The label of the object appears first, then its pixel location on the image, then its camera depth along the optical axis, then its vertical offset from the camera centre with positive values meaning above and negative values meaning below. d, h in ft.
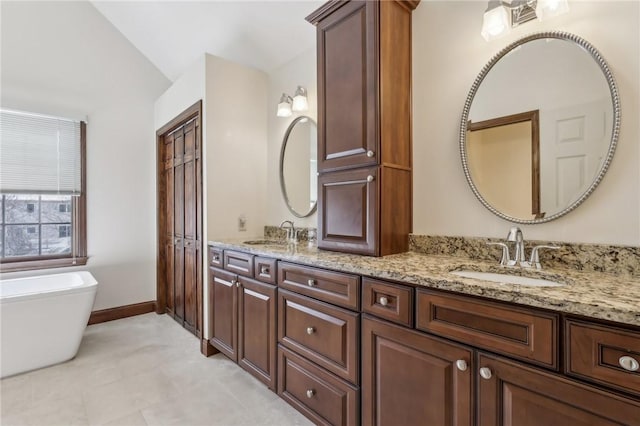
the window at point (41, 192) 9.98 +0.70
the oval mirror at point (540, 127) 4.32 +1.28
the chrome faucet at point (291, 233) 8.70 -0.58
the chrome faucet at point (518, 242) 4.63 -0.45
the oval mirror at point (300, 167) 8.55 +1.29
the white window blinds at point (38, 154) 9.89 +1.95
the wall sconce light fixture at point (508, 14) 4.60 +2.99
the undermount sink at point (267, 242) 8.45 -0.84
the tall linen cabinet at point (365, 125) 5.66 +1.65
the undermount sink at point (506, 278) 4.20 -0.94
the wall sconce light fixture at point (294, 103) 8.30 +2.92
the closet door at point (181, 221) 9.53 -0.27
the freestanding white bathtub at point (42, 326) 7.64 -2.85
